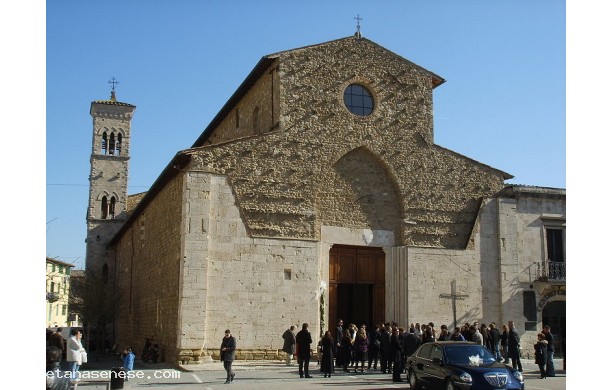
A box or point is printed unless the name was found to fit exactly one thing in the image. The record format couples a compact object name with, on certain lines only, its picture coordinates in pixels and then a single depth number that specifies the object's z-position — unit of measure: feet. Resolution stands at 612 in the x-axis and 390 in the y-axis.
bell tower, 135.44
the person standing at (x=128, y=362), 50.47
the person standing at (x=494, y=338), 61.41
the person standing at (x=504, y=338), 62.23
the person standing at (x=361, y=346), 58.13
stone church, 63.67
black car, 40.01
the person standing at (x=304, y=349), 53.78
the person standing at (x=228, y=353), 49.73
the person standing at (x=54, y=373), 30.93
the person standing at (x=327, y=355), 54.60
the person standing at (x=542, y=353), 54.72
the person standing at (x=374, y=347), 61.00
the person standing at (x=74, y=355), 42.63
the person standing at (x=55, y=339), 43.24
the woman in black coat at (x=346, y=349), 59.57
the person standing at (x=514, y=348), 57.52
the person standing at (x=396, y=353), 52.59
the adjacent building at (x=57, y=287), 157.28
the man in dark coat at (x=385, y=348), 55.88
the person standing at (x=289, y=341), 60.49
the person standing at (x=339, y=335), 60.90
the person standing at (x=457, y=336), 55.77
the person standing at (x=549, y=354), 55.52
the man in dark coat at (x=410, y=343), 55.42
